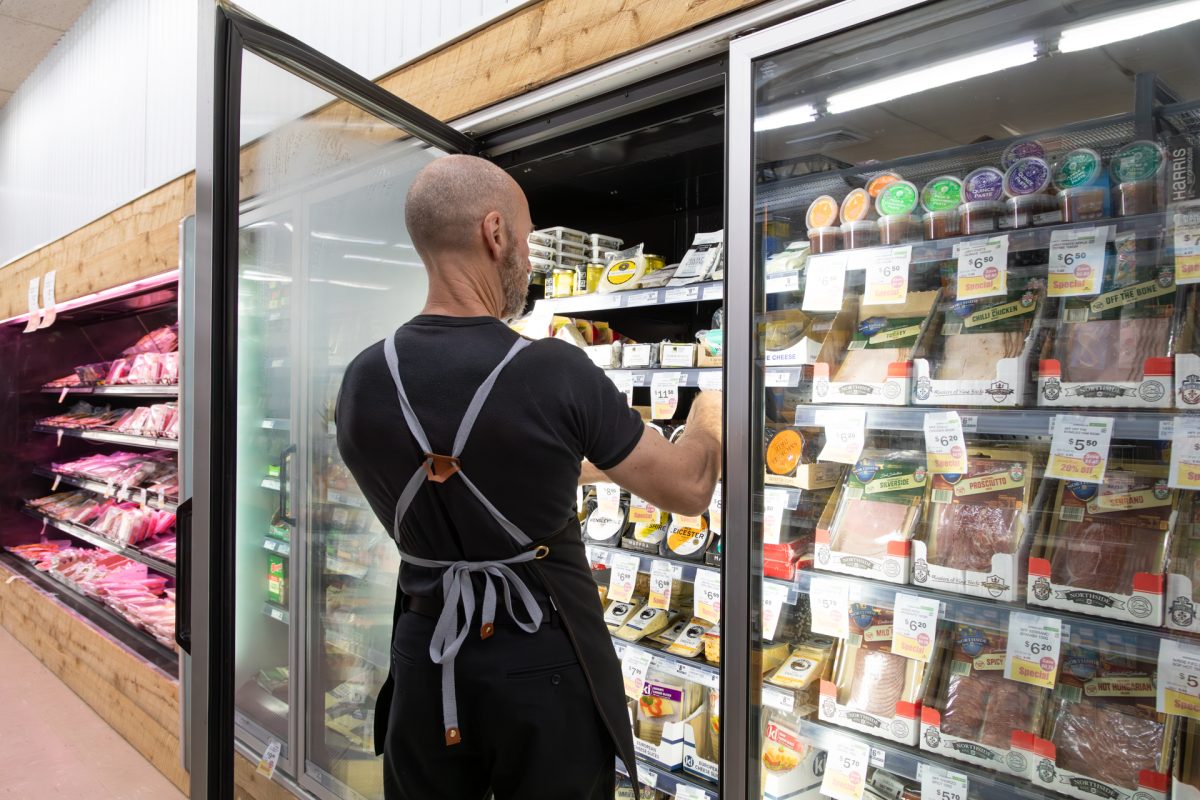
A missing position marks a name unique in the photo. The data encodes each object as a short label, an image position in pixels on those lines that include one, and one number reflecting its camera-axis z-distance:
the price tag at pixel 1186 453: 1.31
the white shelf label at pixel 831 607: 1.74
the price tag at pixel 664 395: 2.24
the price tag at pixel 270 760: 2.36
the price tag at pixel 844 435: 1.74
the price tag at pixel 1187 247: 1.34
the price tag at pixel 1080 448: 1.43
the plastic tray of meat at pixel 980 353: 1.58
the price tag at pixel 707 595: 2.08
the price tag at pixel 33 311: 5.16
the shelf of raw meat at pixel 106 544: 3.95
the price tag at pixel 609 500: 2.48
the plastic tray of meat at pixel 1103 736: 1.44
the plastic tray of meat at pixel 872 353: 1.75
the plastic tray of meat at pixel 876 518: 1.73
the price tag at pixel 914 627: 1.63
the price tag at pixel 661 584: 2.19
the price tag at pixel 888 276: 1.71
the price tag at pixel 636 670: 2.26
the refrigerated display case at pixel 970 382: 1.44
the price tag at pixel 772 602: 1.79
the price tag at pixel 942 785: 1.58
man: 1.28
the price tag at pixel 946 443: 1.62
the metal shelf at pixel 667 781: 2.12
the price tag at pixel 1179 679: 1.31
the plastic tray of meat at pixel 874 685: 1.71
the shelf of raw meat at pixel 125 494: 4.52
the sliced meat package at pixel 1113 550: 1.41
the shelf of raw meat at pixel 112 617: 3.79
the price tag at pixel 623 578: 2.29
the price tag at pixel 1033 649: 1.48
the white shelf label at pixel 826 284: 1.79
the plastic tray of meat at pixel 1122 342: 1.41
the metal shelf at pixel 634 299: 2.06
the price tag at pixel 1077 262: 1.49
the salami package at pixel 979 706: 1.59
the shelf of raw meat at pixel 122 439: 4.14
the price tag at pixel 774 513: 1.85
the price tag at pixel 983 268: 1.59
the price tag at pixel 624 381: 2.37
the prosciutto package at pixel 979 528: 1.59
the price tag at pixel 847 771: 1.72
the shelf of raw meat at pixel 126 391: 4.13
